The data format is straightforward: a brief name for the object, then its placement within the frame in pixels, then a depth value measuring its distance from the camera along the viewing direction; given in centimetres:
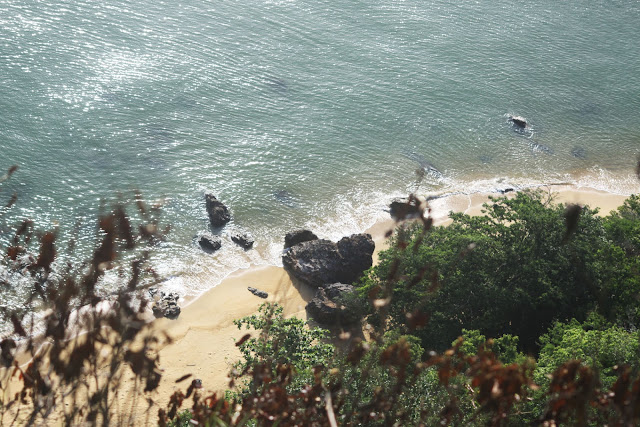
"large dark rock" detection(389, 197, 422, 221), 3475
